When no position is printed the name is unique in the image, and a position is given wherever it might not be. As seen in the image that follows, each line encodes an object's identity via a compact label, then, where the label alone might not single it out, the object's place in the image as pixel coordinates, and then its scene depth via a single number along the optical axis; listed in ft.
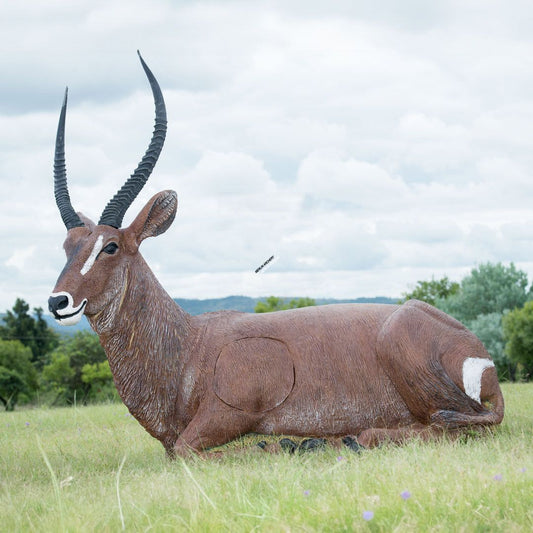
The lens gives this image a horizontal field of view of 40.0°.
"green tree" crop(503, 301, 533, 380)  87.56
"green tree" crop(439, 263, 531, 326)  113.70
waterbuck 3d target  21.67
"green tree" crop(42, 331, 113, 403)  132.20
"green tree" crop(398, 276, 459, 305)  152.35
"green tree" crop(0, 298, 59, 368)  167.33
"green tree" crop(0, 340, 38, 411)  122.11
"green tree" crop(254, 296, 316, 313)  95.35
